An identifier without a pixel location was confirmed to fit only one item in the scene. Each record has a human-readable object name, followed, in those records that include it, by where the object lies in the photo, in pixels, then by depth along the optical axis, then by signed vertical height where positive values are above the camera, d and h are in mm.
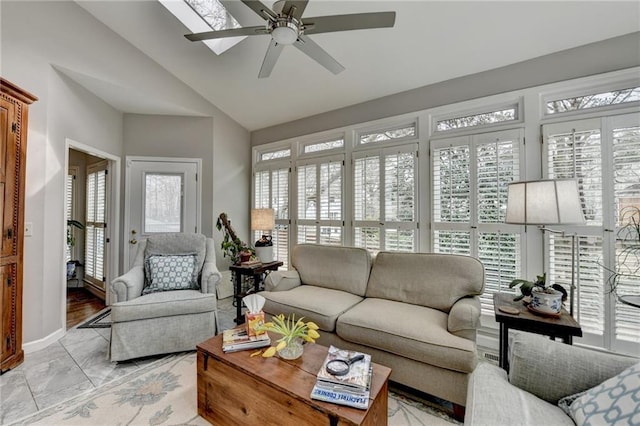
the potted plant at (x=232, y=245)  3453 -405
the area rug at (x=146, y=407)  1695 -1299
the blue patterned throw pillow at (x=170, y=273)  2768 -611
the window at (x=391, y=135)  3212 +1036
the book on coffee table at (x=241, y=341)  1689 -820
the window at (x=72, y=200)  4652 +254
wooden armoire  2154 +19
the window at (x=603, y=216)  2129 +12
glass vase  1586 -810
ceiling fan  1655 +1279
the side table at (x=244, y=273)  3238 -720
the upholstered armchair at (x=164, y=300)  2318 -785
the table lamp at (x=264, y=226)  3598 -140
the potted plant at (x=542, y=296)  1784 -543
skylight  2551 +1990
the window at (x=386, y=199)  3148 +216
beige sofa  1796 -801
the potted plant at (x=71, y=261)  4211 -786
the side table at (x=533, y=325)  1658 -689
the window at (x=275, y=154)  4358 +1035
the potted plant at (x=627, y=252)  2096 -272
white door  4020 +270
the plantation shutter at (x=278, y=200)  4266 +251
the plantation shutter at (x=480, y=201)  2584 +160
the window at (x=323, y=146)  3797 +1037
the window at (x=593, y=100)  2184 +1011
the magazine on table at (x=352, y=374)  1302 -807
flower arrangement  1553 -713
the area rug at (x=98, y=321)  3145 -1299
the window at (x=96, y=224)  4098 -152
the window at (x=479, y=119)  2654 +1027
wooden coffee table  1234 -907
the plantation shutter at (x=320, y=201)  3727 +222
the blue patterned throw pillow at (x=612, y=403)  957 -702
